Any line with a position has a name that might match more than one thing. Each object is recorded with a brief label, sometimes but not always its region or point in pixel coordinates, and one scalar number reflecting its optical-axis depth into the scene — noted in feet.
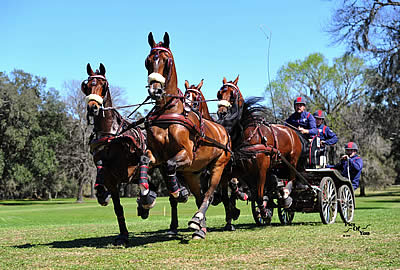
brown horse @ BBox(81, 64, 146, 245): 30.55
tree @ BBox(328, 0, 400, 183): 86.14
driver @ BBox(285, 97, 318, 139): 44.52
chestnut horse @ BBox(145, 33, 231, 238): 28.60
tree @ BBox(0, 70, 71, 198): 160.04
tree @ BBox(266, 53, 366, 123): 159.53
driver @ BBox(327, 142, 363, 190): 47.75
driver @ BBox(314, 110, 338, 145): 47.36
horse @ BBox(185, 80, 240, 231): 39.50
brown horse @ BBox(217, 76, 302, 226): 37.29
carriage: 41.83
